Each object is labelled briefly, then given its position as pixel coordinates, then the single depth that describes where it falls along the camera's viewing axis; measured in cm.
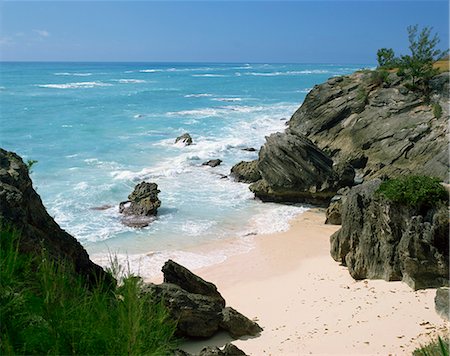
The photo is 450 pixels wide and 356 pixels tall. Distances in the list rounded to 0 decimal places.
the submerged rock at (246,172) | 2766
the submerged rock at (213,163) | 3169
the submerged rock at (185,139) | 3816
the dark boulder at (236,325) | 1114
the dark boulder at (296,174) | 2391
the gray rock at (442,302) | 1036
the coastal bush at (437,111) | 2750
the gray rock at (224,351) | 845
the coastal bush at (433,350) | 661
